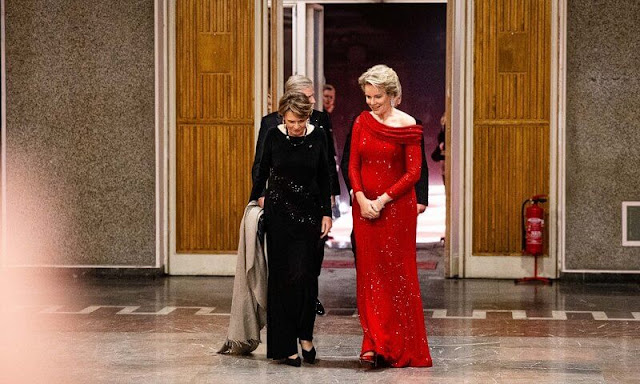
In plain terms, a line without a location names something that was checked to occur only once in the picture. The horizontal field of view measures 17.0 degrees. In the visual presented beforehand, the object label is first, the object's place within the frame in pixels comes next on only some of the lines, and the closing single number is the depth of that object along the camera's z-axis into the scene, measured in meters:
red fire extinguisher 15.83
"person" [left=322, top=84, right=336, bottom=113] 22.28
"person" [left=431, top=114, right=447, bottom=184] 21.27
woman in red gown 10.24
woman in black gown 10.47
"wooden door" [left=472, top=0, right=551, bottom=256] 16.18
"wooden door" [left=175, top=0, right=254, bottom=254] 16.57
